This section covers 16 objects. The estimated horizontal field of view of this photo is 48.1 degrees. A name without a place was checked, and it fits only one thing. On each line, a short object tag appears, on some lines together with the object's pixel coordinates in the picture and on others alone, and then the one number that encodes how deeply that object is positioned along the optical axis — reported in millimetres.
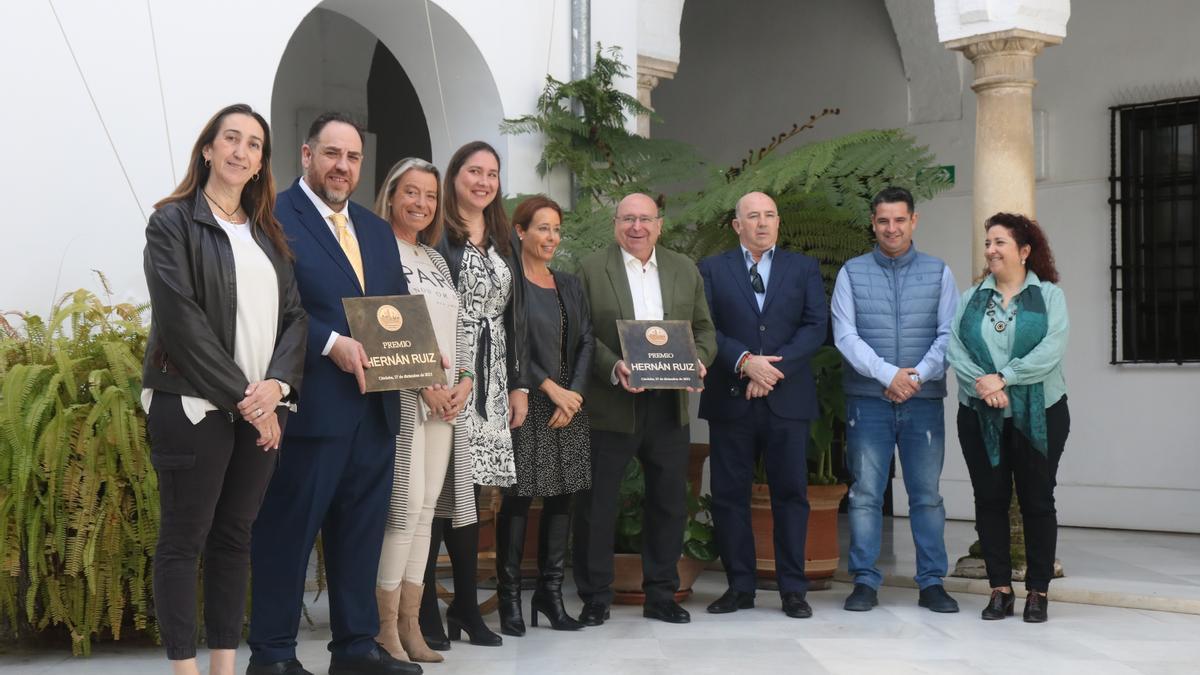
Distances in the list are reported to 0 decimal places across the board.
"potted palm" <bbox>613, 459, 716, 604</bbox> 6051
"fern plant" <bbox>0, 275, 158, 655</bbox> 4473
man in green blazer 5512
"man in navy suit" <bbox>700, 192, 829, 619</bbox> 5852
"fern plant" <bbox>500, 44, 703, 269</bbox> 7020
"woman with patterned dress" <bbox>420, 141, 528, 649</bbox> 4855
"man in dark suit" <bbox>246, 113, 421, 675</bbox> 4141
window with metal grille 8891
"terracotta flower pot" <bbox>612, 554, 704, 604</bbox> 6039
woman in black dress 5227
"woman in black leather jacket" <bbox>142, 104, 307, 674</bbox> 3607
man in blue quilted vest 6000
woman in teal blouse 5637
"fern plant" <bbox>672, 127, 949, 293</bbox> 6324
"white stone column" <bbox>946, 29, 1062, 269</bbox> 6754
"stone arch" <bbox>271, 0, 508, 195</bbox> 6844
